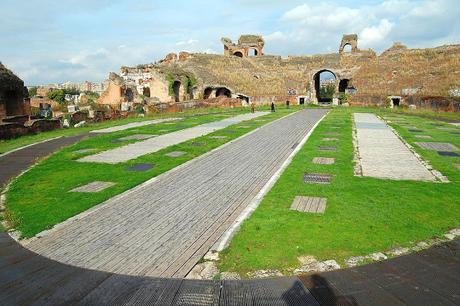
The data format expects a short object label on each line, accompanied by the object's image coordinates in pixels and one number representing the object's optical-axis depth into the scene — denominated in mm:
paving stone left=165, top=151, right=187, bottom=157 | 15664
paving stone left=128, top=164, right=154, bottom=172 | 13125
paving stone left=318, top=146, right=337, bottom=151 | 16188
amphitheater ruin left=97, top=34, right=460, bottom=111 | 46594
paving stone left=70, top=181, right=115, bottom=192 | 10617
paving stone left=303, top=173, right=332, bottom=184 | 11017
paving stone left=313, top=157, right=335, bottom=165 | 13445
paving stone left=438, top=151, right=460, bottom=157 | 14922
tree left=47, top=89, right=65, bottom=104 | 58647
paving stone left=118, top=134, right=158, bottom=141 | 21094
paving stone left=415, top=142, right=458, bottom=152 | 16312
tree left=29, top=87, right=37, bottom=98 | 74162
